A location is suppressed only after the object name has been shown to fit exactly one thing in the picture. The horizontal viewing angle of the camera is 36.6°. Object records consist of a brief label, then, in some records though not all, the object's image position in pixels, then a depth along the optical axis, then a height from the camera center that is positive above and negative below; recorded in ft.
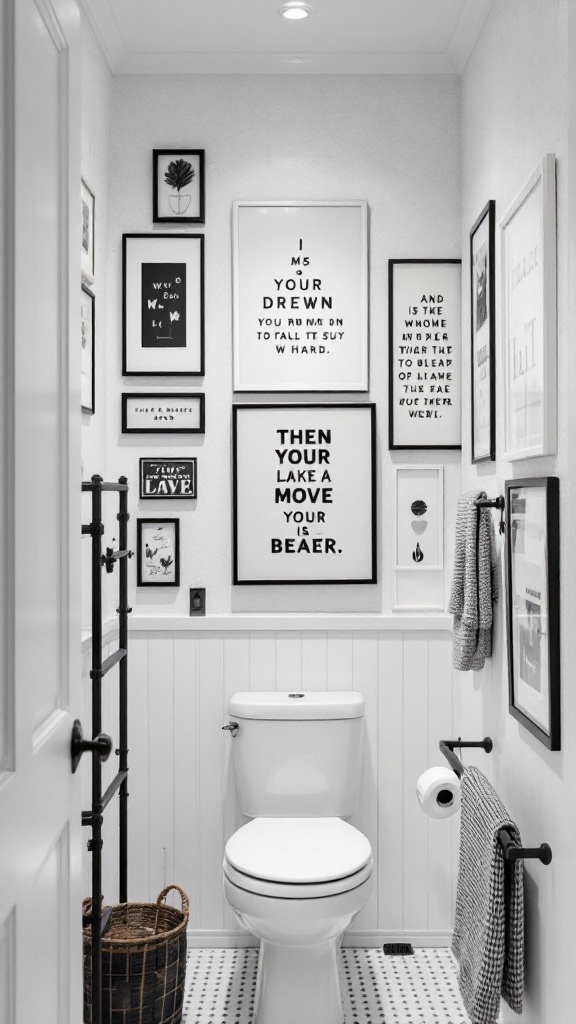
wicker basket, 6.61 -3.53
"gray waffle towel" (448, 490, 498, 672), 6.80 -0.55
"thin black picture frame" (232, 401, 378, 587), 8.57 +0.28
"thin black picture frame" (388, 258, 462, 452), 8.55 +1.05
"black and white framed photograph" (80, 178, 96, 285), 7.39 +2.50
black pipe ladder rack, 5.85 -1.40
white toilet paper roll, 7.02 -2.23
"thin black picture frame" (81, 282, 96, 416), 7.61 +1.57
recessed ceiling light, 7.41 +4.37
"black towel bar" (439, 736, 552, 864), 5.22 -2.02
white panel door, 3.31 +0.02
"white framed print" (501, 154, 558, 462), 5.19 +1.31
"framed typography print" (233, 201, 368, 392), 8.55 +2.15
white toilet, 6.48 -2.65
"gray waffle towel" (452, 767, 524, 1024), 5.53 -2.62
